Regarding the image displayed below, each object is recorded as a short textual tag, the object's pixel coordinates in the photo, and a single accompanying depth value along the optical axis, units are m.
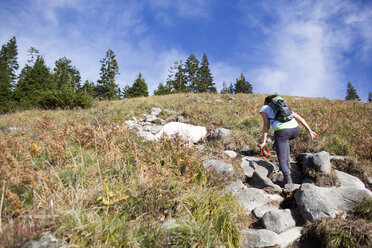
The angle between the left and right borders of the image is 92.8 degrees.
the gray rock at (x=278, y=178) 4.34
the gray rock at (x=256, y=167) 4.70
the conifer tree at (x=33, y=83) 27.23
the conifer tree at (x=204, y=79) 49.25
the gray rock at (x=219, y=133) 6.33
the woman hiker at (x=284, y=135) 4.07
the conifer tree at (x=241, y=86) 56.31
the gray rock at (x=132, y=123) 7.15
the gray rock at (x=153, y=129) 7.03
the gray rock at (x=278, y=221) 2.81
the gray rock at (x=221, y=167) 4.13
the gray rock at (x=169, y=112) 9.39
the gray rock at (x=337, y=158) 4.69
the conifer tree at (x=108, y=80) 41.81
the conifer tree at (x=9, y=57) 41.52
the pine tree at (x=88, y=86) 37.50
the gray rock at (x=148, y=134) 5.50
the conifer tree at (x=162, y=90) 38.56
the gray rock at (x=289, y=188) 3.83
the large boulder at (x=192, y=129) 6.21
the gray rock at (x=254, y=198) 3.50
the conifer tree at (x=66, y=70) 38.83
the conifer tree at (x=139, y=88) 36.91
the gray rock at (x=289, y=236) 2.56
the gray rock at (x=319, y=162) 3.96
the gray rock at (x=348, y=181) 3.76
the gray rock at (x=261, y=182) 4.01
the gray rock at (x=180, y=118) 8.23
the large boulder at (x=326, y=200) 2.82
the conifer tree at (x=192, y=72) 49.91
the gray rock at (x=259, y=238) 2.46
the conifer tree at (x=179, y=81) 49.84
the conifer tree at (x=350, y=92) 53.64
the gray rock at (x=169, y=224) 2.25
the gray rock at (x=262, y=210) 3.25
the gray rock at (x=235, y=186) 3.79
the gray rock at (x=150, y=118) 8.55
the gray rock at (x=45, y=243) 1.70
